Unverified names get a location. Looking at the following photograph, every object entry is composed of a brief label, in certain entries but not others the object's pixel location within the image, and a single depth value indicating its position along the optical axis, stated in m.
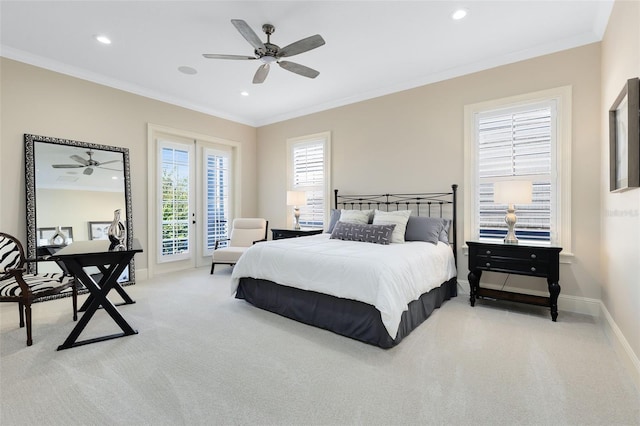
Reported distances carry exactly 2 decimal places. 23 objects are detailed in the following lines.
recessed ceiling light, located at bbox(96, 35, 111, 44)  3.28
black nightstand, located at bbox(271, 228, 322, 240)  5.14
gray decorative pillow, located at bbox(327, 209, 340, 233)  4.58
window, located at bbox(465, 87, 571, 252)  3.36
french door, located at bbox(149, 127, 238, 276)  5.04
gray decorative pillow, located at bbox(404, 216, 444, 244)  3.70
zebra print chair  2.53
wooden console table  2.48
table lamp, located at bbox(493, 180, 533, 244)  3.22
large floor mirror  3.71
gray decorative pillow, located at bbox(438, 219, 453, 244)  3.80
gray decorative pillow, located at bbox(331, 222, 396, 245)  3.62
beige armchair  5.52
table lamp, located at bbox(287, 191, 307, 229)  5.33
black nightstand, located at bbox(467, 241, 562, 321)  3.04
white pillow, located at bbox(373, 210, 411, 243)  3.71
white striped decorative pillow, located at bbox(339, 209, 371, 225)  4.22
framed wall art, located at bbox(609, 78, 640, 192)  1.95
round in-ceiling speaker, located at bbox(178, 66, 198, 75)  4.07
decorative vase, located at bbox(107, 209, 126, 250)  3.01
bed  2.48
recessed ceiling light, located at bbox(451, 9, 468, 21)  2.85
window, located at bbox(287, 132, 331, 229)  5.45
